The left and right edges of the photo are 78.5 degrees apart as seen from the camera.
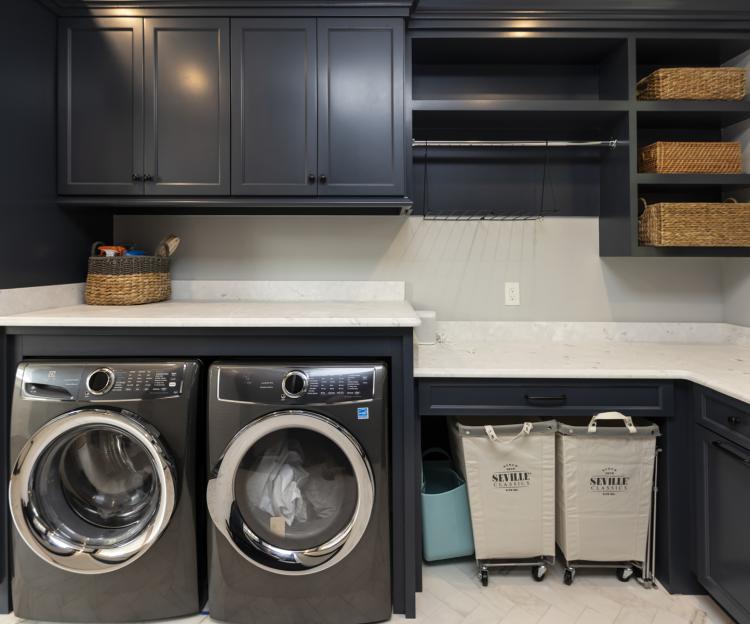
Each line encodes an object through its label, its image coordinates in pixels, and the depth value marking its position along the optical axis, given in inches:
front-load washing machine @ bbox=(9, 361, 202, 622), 59.3
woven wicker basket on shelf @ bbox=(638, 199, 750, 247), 76.2
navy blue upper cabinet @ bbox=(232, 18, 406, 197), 75.0
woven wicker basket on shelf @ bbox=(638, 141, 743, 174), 78.4
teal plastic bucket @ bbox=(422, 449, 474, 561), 71.5
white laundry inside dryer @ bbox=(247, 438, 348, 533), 61.2
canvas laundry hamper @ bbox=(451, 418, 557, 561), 67.4
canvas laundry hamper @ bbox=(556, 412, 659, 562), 66.7
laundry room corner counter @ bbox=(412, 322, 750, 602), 64.9
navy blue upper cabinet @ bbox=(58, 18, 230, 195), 75.1
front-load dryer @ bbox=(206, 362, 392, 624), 59.4
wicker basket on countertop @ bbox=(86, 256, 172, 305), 76.6
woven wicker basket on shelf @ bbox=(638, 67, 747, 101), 77.5
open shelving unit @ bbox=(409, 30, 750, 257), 77.9
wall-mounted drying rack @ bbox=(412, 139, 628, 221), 82.3
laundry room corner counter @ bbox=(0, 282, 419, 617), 62.0
